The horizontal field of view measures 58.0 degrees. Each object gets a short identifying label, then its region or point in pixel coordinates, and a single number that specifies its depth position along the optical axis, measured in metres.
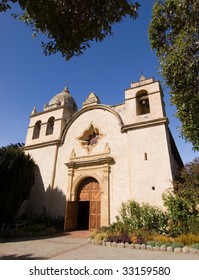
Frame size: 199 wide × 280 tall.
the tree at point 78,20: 4.31
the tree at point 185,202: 8.89
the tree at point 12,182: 11.65
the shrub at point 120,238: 7.80
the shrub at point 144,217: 9.49
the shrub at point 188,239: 7.03
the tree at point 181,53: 6.97
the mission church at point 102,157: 11.28
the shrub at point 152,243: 7.11
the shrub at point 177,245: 6.69
